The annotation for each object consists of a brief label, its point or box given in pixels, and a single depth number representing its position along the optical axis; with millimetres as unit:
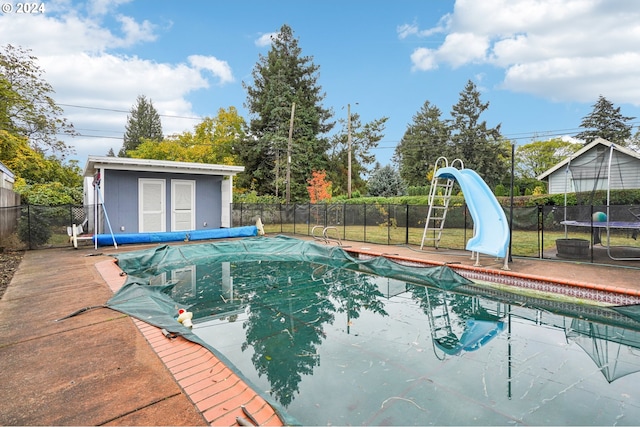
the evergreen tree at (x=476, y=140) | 30266
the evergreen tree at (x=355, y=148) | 25812
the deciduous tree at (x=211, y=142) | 26953
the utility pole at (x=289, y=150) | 19031
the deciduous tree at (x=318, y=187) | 24778
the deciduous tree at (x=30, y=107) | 13945
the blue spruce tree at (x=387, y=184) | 20609
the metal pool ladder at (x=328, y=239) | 10414
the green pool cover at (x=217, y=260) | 3874
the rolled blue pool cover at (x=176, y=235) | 9945
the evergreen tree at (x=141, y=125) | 41869
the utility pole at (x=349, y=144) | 19531
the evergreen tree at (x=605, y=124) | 27844
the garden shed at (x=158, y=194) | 10820
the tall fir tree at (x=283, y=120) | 24094
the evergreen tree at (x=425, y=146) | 33844
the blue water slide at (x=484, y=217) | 6633
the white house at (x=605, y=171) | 9062
